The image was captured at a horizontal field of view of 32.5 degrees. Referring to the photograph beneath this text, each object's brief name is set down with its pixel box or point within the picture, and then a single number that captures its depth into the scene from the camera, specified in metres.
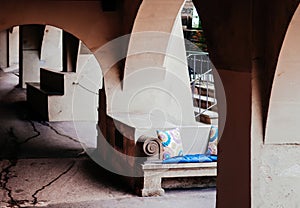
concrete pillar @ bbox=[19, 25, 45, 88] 14.33
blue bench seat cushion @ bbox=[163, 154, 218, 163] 6.70
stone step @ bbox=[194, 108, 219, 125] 8.56
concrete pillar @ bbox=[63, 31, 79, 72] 11.40
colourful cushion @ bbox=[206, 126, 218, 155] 7.16
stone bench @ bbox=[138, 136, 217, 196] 6.47
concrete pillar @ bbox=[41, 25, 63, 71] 14.44
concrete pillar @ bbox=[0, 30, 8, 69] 21.30
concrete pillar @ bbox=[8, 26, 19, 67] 21.30
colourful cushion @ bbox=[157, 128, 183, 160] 6.83
